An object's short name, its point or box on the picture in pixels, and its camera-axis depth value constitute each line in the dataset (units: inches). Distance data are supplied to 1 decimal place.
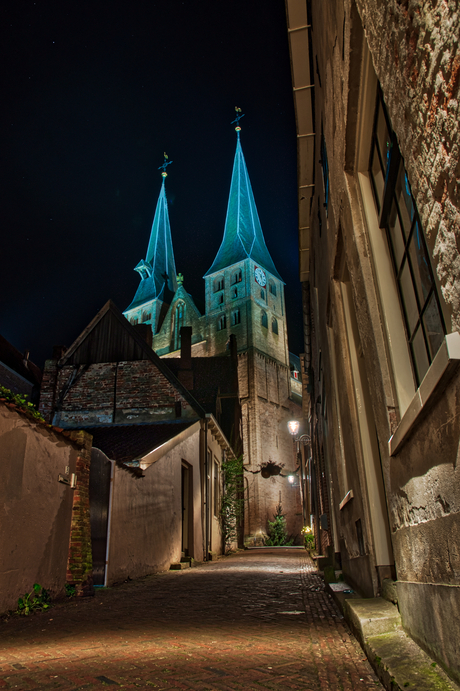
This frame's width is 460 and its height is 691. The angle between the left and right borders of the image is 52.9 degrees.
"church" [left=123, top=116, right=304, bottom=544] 1696.6
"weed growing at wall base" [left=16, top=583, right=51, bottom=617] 199.3
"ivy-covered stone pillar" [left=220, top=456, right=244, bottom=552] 735.1
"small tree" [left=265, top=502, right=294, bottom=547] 1384.1
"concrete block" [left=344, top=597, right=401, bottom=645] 110.0
